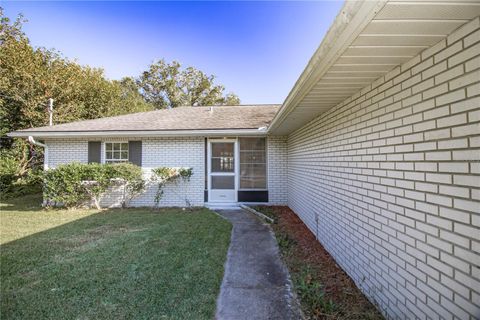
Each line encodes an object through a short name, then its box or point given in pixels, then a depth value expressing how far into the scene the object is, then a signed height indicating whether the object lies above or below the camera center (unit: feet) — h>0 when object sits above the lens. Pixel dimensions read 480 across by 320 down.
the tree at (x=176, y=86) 93.86 +31.74
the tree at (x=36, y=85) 44.06 +16.95
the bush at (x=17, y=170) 35.38 -0.49
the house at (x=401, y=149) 5.08 +0.51
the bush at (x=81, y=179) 24.91 -1.29
